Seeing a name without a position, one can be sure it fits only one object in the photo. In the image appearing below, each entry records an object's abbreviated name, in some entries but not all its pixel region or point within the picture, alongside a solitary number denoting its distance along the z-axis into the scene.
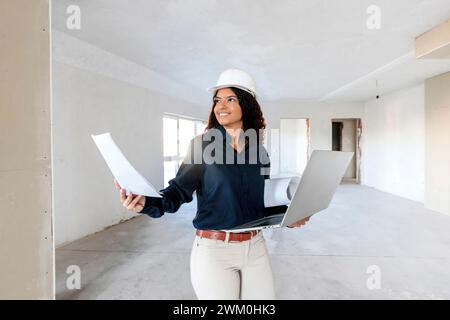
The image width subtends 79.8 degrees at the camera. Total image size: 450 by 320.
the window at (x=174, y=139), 5.87
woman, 0.97
